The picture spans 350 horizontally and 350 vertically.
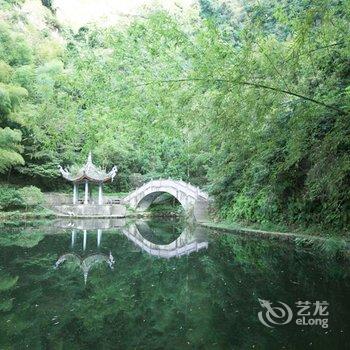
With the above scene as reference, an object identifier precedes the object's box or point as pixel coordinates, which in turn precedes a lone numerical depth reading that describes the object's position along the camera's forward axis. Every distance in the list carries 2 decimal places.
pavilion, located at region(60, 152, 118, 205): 26.22
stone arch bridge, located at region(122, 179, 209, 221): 23.03
